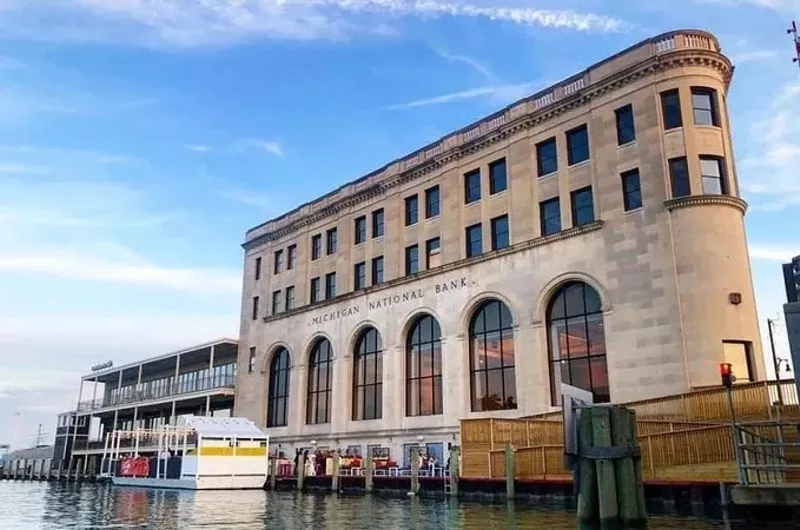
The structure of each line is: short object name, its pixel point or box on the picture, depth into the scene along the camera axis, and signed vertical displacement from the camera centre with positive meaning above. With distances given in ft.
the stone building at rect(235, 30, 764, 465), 94.38 +30.63
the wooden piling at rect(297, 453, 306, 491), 119.24 -2.01
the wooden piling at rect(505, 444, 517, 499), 74.38 -1.38
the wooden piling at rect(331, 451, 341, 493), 110.83 -2.68
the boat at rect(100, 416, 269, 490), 114.73 -0.60
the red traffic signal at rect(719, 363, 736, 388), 46.84 +5.52
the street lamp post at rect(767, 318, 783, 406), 130.87 +24.39
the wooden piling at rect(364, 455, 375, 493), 106.83 -2.27
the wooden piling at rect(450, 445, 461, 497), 86.07 -1.84
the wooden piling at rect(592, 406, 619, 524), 43.96 -1.08
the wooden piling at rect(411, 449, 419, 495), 96.27 -2.04
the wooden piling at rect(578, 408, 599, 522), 45.52 -1.39
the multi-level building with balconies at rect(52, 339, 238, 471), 188.34 +17.97
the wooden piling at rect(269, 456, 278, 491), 123.75 -2.96
